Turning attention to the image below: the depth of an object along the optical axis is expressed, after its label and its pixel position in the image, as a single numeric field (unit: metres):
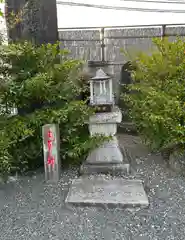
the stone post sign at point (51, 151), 3.03
